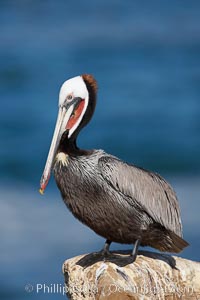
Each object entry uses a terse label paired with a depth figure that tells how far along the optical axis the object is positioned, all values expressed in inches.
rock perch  604.1
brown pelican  633.0
